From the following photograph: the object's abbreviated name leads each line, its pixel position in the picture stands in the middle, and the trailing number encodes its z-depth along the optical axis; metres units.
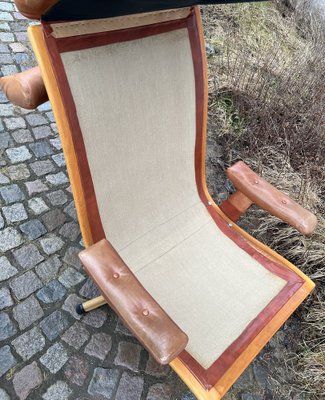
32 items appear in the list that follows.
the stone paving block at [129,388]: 1.54
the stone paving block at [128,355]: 1.62
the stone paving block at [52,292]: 1.73
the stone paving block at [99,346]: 1.62
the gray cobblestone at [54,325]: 1.63
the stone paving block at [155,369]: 1.62
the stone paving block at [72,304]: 1.71
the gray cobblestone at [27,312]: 1.64
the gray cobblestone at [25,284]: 1.72
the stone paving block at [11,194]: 2.00
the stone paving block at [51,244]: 1.89
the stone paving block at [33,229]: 1.91
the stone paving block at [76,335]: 1.63
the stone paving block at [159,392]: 1.56
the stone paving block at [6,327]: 1.58
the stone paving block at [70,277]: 1.80
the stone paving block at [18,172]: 2.10
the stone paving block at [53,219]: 1.98
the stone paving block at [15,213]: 1.94
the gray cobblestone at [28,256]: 1.81
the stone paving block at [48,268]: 1.80
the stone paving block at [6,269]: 1.75
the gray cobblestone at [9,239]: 1.84
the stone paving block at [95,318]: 1.70
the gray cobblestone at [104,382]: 1.52
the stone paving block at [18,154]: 2.17
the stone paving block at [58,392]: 1.47
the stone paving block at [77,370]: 1.53
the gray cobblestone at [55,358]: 1.55
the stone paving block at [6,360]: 1.50
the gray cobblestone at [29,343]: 1.56
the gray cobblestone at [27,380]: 1.46
